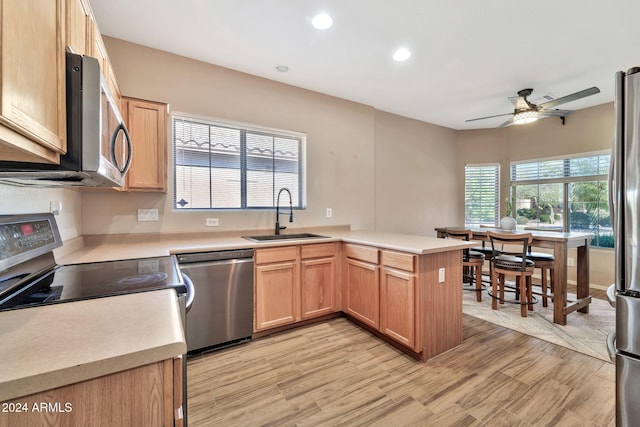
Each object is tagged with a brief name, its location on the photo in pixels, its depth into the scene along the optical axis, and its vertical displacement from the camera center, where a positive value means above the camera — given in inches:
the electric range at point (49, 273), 41.4 -12.3
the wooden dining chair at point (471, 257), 143.8 -23.7
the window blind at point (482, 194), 210.1 +13.6
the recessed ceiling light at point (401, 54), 106.0 +61.3
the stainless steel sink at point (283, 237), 118.3 -11.0
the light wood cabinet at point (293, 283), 102.2 -28.0
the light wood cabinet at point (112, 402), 22.0 -16.3
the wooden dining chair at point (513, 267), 122.1 -24.8
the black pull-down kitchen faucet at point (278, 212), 125.5 -0.2
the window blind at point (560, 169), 164.2 +27.8
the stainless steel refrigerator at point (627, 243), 48.0 -5.5
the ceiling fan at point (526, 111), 135.5 +49.2
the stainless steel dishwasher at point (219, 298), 89.8 -29.1
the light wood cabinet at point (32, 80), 25.5 +13.7
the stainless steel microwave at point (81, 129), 36.0 +10.8
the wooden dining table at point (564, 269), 115.4 -25.1
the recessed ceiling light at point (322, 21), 86.7 +60.5
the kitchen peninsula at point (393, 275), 86.9 -21.4
